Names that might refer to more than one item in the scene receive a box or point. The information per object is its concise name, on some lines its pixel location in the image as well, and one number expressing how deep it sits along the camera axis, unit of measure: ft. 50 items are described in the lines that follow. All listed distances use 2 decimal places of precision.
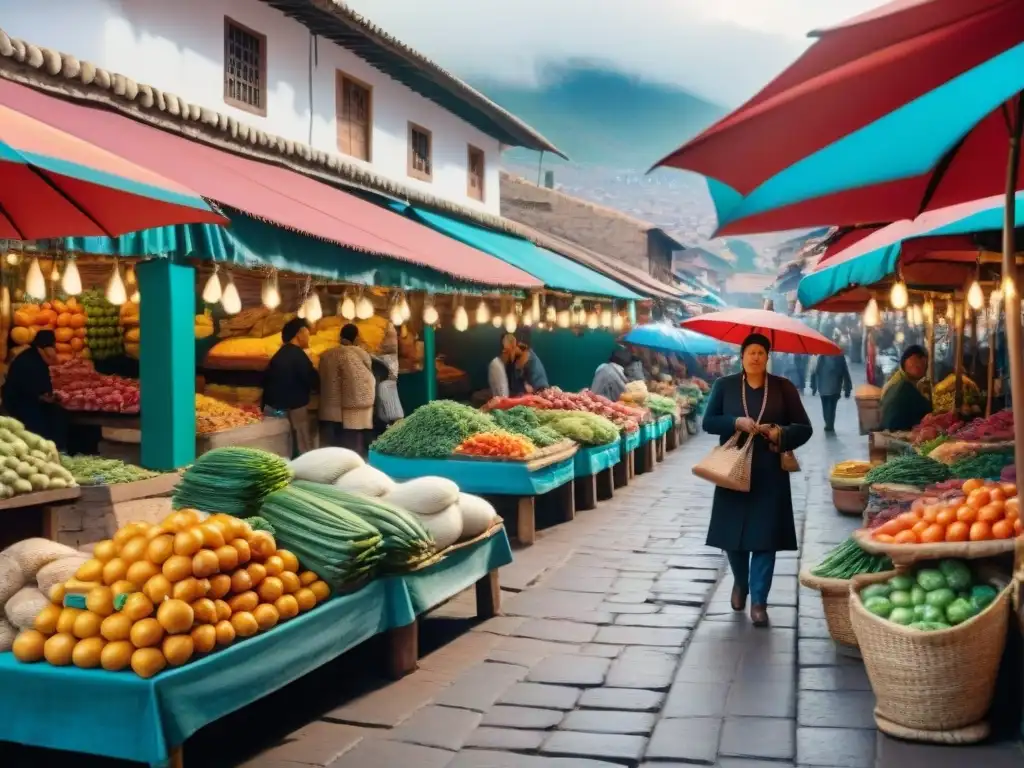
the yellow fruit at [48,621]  13.12
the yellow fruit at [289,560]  15.43
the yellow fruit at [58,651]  12.73
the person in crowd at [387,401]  41.55
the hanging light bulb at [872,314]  30.68
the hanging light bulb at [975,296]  27.14
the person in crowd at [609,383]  49.73
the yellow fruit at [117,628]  12.64
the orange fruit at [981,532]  15.42
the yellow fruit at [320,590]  15.64
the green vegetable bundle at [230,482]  16.28
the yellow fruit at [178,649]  12.57
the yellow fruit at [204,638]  13.05
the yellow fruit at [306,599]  15.23
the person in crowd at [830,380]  62.06
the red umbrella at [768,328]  23.03
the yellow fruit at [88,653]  12.57
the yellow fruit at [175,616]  12.63
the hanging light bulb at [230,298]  24.37
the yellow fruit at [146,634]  12.44
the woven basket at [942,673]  14.14
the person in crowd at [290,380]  36.50
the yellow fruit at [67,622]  13.03
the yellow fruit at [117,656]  12.42
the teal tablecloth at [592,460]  36.88
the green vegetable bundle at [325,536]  15.90
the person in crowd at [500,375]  44.80
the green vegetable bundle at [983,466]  21.84
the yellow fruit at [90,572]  13.60
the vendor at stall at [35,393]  31.89
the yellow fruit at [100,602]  12.96
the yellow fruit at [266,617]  14.19
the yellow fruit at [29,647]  12.88
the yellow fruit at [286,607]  14.67
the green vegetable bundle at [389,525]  17.43
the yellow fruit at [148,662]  12.25
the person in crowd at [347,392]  38.29
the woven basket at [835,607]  17.99
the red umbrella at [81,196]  11.75
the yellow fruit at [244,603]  14.01
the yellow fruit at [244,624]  13.75
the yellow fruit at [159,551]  13.50
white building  30.37
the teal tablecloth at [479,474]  30.50
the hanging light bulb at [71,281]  21.07
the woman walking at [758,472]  21.34
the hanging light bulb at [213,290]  23.54
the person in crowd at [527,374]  47.34
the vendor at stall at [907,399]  34.55
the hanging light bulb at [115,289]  21.75
